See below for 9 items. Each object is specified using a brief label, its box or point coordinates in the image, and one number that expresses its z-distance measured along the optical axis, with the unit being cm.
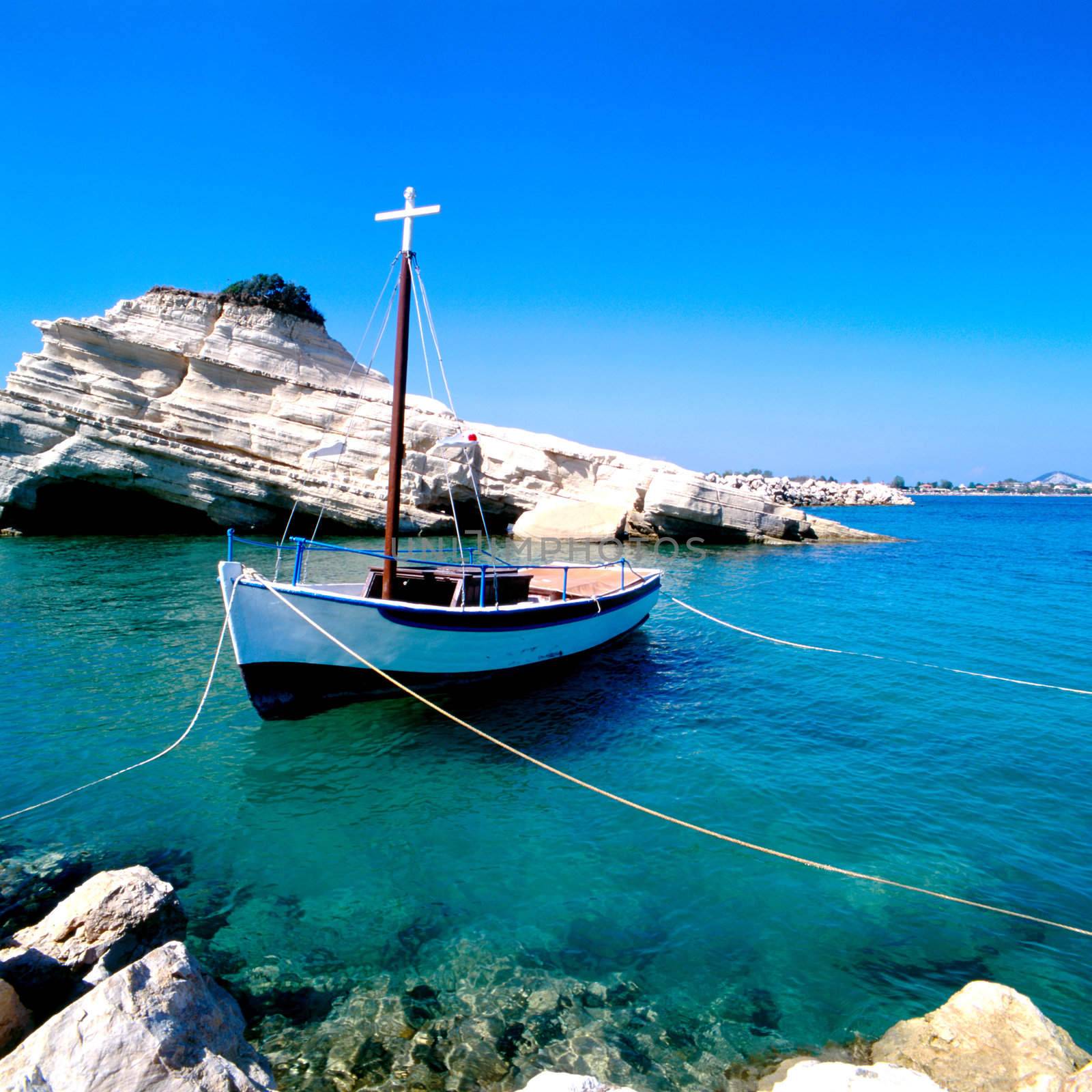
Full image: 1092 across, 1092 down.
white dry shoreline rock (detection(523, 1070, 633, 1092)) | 377
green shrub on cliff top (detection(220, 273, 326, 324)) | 3688
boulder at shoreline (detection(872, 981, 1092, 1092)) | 462
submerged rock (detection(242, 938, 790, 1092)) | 486
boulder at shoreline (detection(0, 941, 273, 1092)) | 355
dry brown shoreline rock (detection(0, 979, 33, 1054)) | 427
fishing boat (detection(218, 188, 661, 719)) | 1059
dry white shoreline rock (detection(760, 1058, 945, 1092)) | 404
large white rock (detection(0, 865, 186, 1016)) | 494
